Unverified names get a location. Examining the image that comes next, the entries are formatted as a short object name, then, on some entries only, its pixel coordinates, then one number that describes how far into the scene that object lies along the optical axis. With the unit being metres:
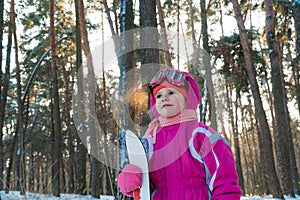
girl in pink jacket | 1.99
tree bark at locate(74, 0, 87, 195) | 11.80
